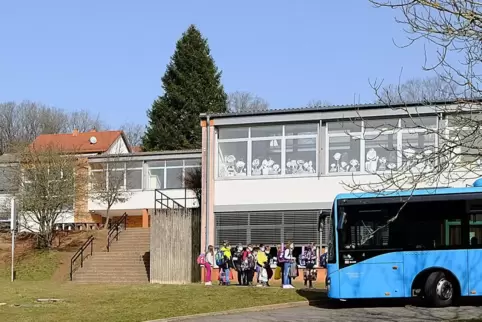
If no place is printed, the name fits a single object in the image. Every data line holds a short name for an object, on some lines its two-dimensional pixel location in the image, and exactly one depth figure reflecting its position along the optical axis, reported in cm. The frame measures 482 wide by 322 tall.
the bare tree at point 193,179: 4194
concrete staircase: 3350
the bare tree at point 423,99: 1318
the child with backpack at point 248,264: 2872
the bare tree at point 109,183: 4725
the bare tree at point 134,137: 9015
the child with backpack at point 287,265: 2699
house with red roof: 5806
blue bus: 2020
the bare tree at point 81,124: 8956
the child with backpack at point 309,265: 2797
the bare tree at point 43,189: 4081
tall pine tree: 6381
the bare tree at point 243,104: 8710
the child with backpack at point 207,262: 2920
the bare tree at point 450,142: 1121
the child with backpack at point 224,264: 2888
